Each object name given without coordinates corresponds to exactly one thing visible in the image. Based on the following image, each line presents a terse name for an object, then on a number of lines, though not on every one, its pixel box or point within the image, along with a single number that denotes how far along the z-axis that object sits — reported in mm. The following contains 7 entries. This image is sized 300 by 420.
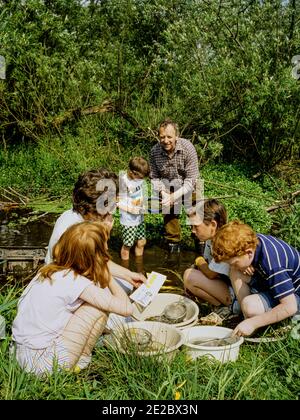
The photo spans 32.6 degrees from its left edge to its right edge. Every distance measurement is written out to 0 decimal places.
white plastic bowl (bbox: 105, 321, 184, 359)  3113
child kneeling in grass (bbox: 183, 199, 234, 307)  4246
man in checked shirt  6277
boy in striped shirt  3451
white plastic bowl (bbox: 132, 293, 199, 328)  4004
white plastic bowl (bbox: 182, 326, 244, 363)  3205
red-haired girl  3062
